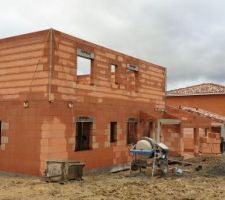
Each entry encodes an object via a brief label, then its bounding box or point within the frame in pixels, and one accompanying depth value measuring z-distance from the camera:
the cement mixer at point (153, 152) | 11.92
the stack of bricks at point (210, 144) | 20.79
